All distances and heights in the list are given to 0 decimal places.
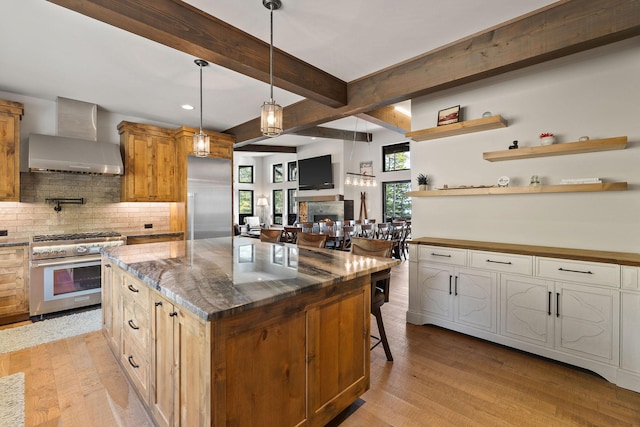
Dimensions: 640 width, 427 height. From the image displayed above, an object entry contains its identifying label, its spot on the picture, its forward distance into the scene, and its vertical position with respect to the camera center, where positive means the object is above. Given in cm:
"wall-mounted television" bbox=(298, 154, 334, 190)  899 +112
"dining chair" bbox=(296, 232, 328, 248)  301 -34
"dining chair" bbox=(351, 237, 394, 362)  235 -57
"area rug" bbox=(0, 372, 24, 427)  178 -127
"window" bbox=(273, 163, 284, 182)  1098 +133
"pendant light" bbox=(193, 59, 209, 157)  293 +66
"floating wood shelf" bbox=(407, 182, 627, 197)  239 +18
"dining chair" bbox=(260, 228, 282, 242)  359 -33
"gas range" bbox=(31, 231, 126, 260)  327 -42
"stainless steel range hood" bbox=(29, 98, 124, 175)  358 +79
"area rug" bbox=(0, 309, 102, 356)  276 -126
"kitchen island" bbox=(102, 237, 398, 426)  123 -64
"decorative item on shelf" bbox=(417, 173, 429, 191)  350 +30
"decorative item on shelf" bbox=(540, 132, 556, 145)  265 +64
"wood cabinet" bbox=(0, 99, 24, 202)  339 +68
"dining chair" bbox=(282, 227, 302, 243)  595 -54
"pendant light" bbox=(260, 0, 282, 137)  209 +67
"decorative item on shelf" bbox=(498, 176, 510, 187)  295 +28
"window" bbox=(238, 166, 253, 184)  1165 +136
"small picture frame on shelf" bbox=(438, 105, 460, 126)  317 +102
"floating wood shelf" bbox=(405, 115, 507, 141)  286 +83
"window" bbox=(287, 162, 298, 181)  1036 +132
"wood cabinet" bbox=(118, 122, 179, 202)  437 +69
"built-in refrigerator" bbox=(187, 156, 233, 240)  474 +18
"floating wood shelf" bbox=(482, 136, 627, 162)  236 +52
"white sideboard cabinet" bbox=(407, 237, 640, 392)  216 -78
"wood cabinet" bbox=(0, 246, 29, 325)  318 -83
